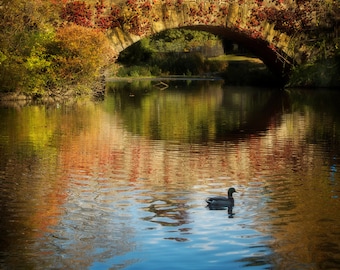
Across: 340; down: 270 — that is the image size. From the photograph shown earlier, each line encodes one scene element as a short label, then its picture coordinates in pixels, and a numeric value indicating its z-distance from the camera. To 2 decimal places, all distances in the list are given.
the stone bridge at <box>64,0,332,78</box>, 35.22
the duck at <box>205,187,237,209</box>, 11.79
